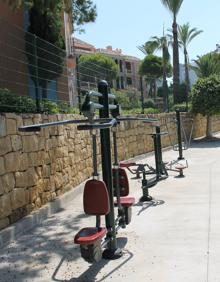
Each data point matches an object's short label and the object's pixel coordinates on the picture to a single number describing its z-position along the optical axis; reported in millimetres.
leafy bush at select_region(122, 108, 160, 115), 16508
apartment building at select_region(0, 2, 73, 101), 10711
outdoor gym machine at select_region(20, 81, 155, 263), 4551
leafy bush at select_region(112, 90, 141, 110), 16886
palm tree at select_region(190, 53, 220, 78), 56662
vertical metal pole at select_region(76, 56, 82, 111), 11391
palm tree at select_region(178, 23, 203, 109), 60562
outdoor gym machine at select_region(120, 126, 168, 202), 9234
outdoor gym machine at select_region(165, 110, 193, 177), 12829
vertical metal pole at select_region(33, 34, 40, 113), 8375
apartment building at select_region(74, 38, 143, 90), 77325
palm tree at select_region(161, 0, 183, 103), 35781
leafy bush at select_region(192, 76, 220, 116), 23219
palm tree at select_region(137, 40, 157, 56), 63344
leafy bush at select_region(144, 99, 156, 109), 19359
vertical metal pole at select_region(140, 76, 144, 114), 17109
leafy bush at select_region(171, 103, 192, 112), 24381
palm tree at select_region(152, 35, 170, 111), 57781
